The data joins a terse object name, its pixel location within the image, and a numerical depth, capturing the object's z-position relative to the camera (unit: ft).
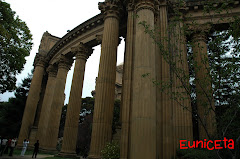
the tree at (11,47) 78.95
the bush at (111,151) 54.39
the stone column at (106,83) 60.59
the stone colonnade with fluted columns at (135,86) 47.85
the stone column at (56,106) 108.78
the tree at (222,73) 34.99
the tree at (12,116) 154.31
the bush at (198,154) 43.79
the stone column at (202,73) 65.31
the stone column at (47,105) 116.98
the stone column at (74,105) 86.33
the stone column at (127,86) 53.06
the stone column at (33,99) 121.29
